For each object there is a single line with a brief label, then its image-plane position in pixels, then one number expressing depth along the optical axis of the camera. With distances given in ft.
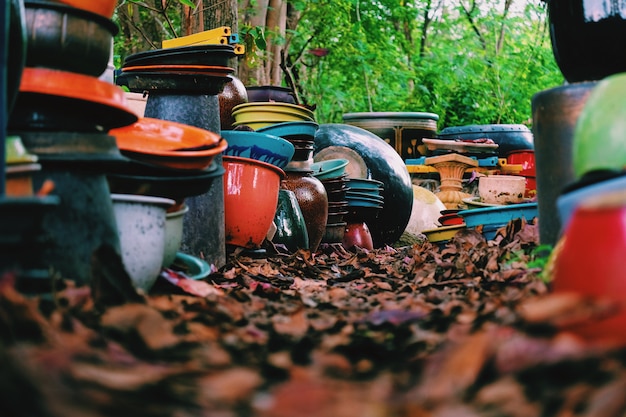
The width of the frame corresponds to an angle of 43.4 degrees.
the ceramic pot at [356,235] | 20.30
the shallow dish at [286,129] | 16.79
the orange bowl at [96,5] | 7.31
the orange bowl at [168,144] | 8.15
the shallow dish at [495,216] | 14.51
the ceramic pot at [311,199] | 16.75
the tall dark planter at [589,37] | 8.67
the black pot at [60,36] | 6.95
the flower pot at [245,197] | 13.32
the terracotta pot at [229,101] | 17.85
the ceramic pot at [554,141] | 8.51
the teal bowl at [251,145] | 13.87
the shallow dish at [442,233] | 16.47
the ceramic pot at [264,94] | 20.47
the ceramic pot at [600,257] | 4.15
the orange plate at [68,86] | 6.71
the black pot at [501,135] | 30.01
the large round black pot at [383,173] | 22.12
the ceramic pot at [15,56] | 5.99
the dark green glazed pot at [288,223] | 15.44
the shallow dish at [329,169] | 18.89
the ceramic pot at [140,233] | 7.48
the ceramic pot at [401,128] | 28.58
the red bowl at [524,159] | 27.12
